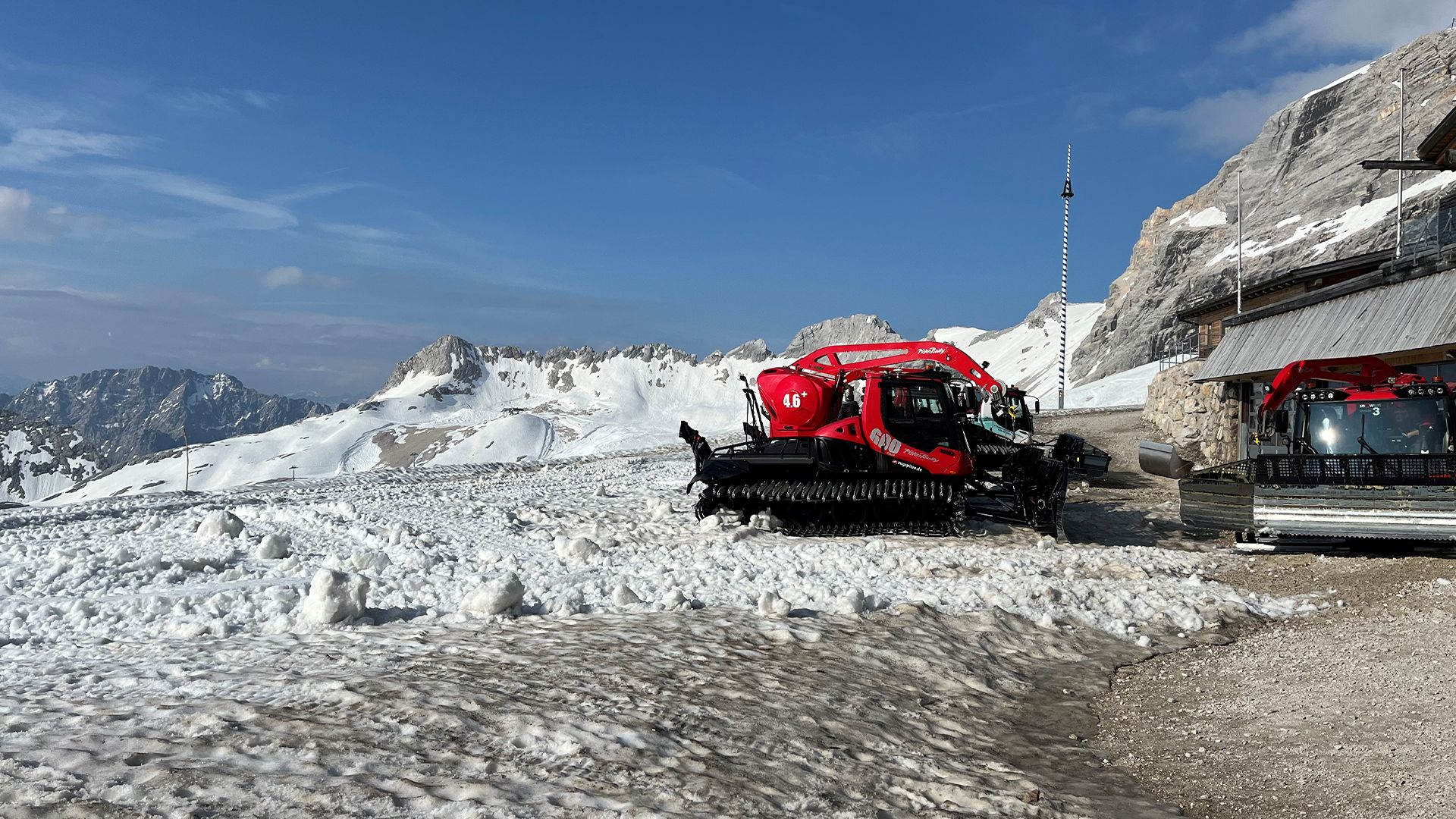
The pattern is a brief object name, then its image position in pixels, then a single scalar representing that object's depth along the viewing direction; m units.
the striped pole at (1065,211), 41.08
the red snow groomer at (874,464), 12.08
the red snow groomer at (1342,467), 9.98
